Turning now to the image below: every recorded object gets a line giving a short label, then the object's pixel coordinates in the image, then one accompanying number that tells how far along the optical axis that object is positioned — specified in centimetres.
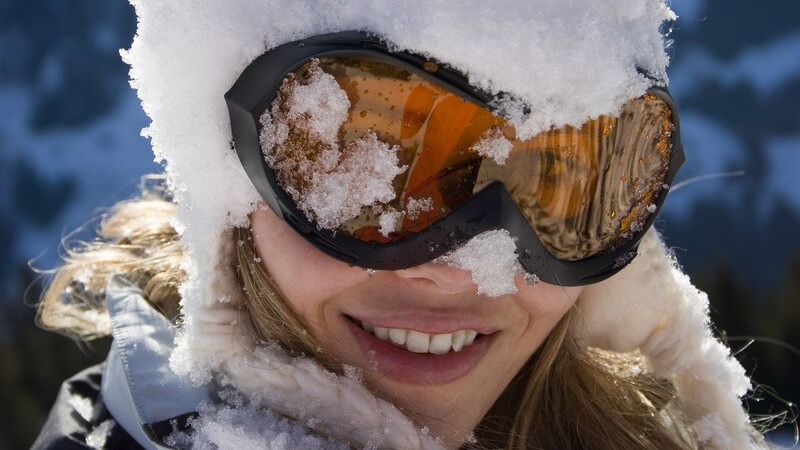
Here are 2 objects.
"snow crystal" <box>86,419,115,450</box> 31
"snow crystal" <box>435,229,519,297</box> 26
